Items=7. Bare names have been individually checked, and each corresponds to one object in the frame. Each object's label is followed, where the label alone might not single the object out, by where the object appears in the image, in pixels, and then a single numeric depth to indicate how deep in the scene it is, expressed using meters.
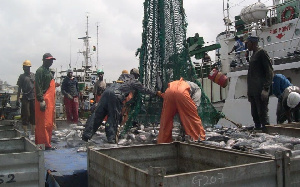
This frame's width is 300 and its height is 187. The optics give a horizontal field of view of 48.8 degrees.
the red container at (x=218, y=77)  14.34
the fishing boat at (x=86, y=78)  22.81
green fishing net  7.00
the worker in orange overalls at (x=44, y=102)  5.57
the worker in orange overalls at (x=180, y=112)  5.25
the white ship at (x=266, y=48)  11.93
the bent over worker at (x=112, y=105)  5.90
